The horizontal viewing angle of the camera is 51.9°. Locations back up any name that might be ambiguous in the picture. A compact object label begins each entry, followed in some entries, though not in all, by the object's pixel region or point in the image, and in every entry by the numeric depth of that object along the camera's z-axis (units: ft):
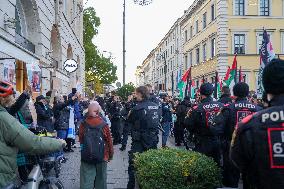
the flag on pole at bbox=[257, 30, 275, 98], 25.98
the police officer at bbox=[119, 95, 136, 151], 30.46
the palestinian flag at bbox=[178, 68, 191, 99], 43.09
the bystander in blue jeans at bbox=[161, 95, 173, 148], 31.04
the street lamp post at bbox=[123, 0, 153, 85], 62.48
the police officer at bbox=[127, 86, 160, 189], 16.83
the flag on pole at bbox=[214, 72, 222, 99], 33.88
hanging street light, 35.92
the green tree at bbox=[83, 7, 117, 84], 131.26
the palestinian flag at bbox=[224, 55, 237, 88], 37.64
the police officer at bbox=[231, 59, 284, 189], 6.08
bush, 10.68
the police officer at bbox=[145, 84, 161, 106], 25.43
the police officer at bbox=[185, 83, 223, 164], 15.02
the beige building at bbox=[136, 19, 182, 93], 151.79
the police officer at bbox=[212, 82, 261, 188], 14.45
